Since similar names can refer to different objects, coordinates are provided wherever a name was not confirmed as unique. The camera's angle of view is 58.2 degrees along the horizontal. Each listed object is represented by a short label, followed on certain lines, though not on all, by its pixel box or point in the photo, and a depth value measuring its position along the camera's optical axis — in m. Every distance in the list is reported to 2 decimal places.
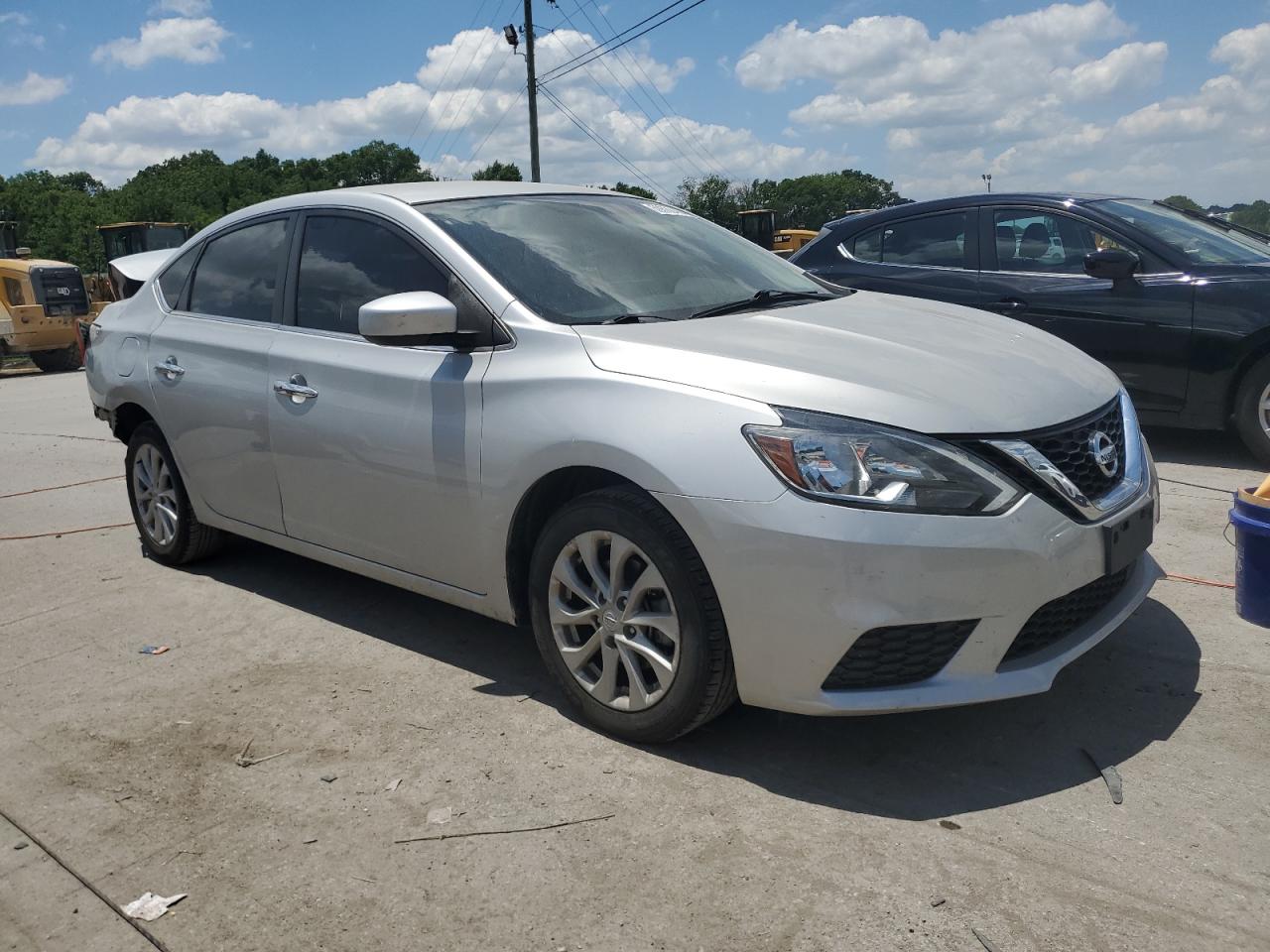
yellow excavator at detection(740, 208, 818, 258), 30.09
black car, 6.66
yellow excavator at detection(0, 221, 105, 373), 20.36
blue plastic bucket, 3.98
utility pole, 33.41
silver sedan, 2.98
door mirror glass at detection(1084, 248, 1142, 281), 6.88
